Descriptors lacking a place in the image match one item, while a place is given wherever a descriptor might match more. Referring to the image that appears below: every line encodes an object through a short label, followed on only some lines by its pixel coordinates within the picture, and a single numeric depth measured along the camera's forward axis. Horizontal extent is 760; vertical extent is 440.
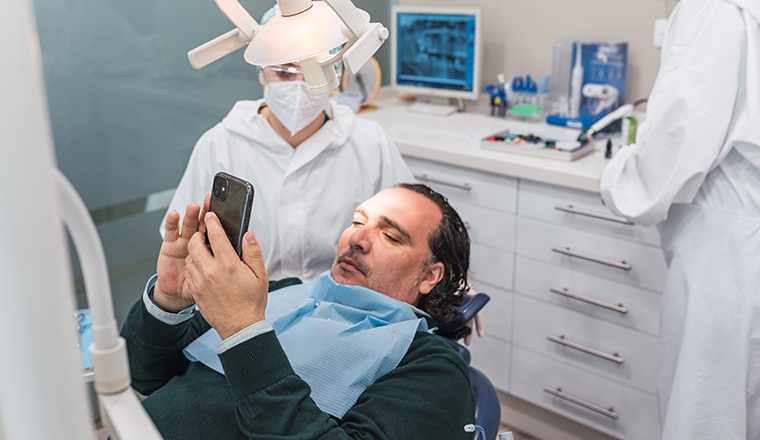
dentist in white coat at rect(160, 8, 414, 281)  1.71
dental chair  1.32
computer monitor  2.75
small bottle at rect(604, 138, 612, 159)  2.21
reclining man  0.95
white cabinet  2.03
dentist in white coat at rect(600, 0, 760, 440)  1.41
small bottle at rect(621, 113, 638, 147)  2.14
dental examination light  0.87
